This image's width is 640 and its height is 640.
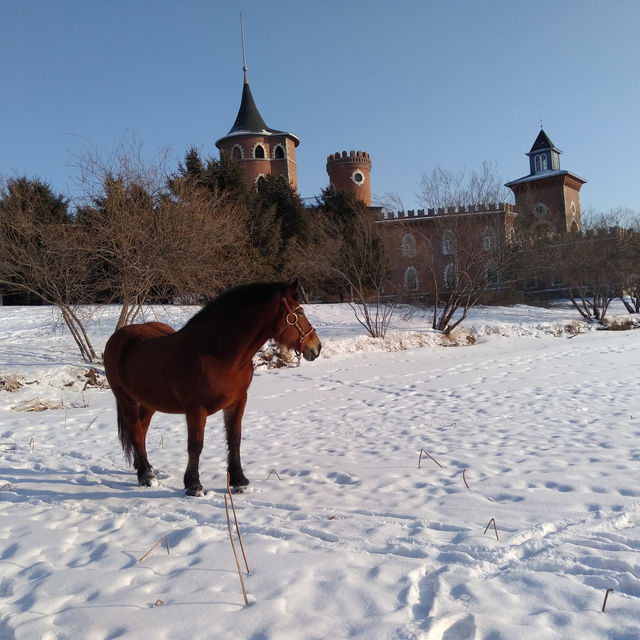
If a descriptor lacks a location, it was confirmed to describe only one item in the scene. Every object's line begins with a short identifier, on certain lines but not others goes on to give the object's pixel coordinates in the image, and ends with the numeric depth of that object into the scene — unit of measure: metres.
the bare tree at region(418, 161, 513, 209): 21.28
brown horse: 4.47
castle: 21.16
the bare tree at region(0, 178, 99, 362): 13.19
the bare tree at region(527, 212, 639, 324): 28.09
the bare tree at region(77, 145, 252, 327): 13.20
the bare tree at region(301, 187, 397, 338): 21.22
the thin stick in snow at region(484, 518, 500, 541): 3.38
